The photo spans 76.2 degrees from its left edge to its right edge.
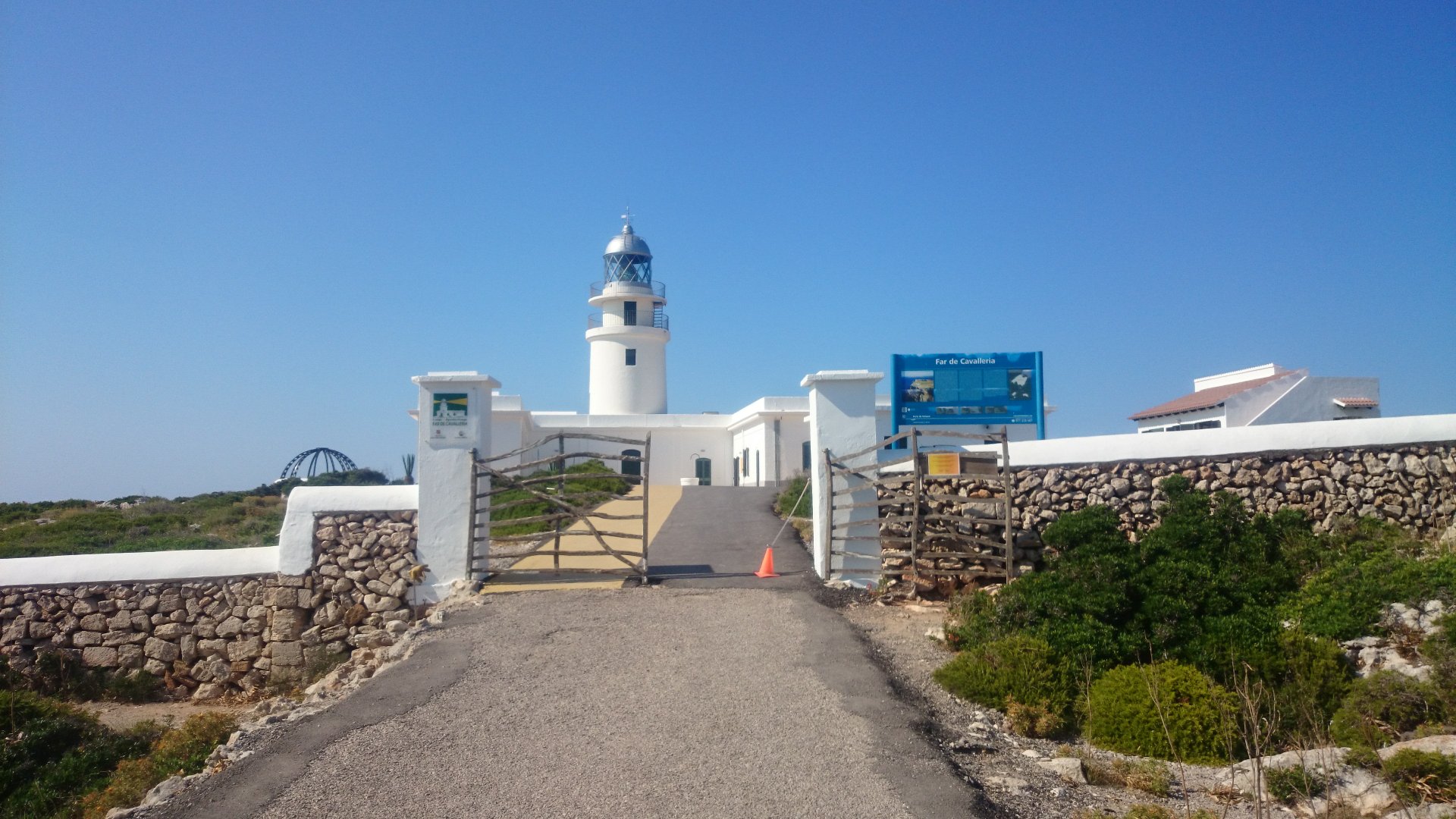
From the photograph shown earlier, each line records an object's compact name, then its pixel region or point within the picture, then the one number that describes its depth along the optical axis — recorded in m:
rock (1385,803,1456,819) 5.20
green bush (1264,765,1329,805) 5.97
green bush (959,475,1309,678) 8.41
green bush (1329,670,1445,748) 6.84
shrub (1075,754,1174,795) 6.25
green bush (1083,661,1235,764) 7.04
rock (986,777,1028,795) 6.05
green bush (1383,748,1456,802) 5.55
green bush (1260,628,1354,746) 7.46
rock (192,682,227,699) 11.40
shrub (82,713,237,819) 7.69
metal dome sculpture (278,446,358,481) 45.19
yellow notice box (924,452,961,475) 11.72
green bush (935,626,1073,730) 7.77
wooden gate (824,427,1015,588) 11.30
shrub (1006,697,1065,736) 7.36
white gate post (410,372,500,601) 11.87
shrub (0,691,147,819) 8.71
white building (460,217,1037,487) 32.00
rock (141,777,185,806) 6.01
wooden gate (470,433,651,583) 12.09
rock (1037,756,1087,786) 6.37
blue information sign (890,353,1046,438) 16.12
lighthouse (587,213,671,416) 38.31
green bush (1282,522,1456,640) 8.33
